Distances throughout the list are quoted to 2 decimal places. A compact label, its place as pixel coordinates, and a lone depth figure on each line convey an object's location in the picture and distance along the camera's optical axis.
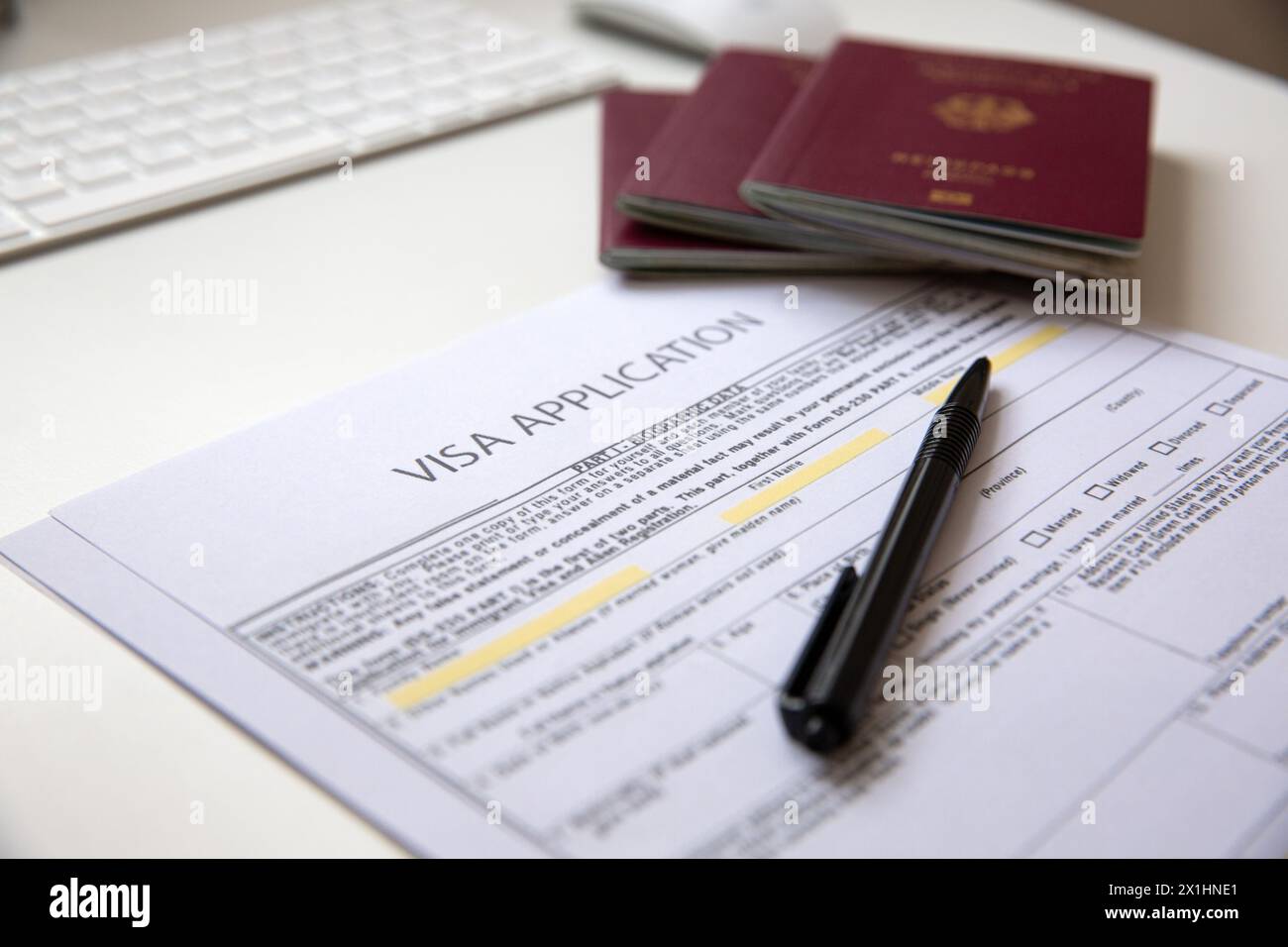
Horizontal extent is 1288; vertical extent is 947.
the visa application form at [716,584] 0.39
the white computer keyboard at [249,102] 0.78
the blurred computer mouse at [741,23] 0.99
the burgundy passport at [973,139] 0.70
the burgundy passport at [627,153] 0.73
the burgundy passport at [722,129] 0.73
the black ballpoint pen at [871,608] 0.40
